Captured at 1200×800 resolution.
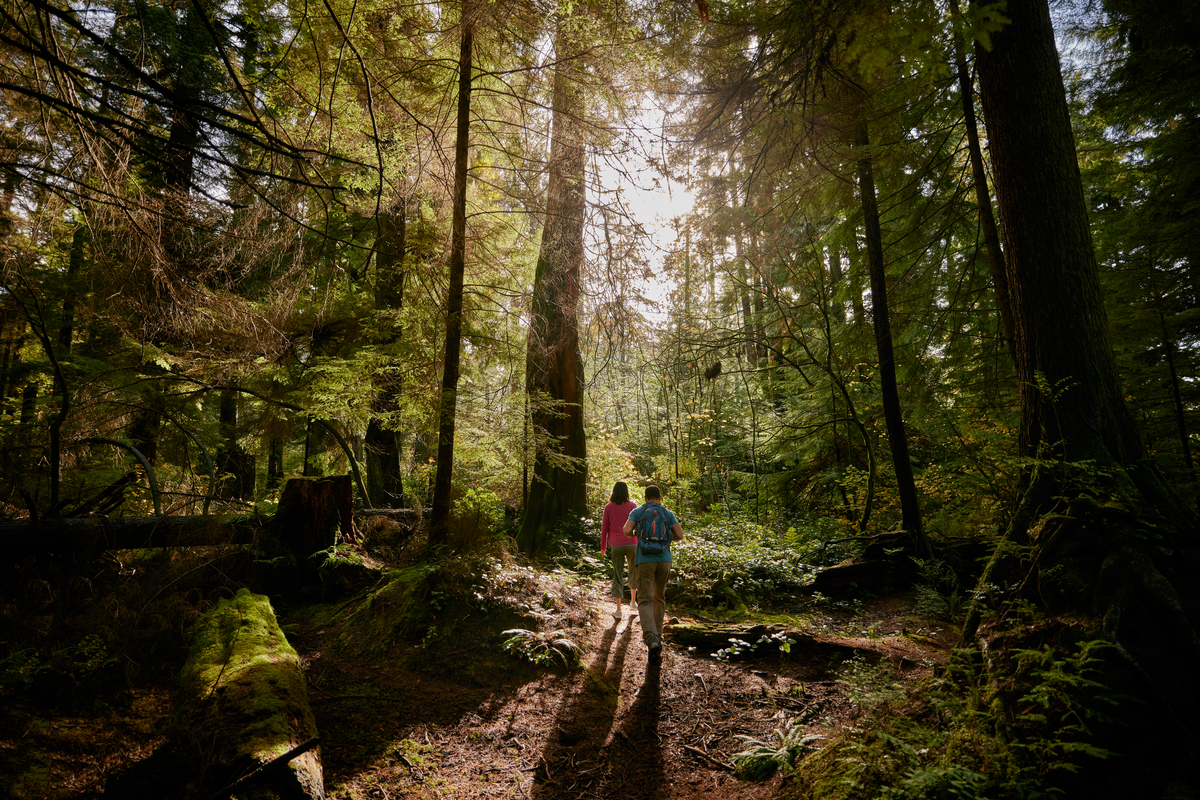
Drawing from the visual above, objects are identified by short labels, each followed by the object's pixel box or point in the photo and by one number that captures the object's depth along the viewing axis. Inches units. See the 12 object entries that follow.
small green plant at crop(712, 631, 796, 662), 213.8
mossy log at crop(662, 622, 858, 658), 203.8
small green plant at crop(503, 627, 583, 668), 201.9
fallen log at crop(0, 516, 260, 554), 219.6
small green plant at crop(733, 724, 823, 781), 134.9
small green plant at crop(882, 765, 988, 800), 94.3
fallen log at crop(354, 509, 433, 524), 335.9
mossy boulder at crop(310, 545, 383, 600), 270.7
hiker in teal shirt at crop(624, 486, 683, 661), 224.7
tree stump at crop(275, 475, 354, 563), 272.8
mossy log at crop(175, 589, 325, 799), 105.3
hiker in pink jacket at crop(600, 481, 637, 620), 278.2
